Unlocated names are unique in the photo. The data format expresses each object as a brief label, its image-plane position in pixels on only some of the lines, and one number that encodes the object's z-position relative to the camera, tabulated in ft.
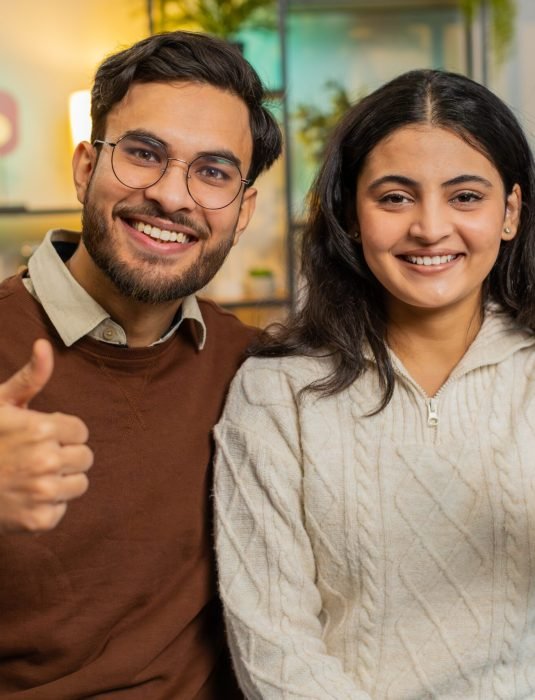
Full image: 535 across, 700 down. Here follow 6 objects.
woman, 5.08
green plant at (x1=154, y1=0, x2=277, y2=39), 14.24
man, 5.02
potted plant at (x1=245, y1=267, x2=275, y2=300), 14.34
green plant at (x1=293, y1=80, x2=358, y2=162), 15.16
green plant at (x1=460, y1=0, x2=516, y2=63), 14.71
